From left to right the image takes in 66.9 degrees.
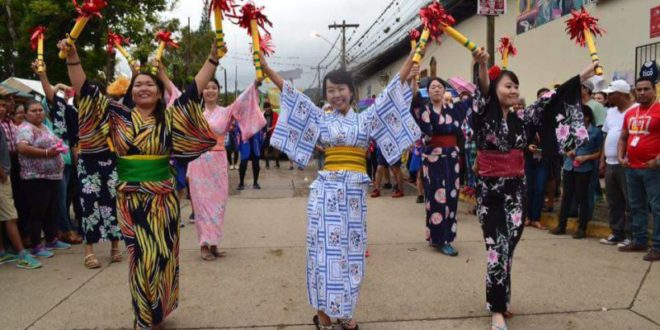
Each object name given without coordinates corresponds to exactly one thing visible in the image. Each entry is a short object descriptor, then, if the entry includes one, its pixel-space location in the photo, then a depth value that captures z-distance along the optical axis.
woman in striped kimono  3.16
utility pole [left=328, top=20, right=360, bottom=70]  31.77
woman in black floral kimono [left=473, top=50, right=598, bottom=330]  3.43
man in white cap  5.61
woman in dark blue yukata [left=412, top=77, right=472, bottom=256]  5.39
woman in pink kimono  5.16
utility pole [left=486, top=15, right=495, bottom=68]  8.62
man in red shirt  5.02
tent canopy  10.37
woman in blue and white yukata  3.20
